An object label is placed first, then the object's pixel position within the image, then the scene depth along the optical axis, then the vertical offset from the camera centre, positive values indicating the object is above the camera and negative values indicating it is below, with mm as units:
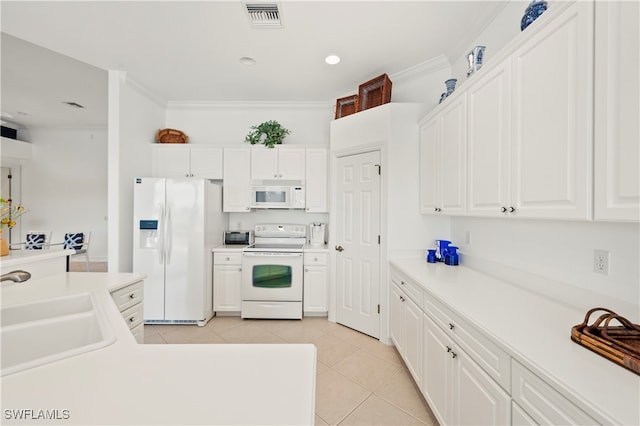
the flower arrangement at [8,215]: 1727 -39
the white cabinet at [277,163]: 3529 +702
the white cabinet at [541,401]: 746 -627
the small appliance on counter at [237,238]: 3660 -393
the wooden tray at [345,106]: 3203 +1409
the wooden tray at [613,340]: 814 -454
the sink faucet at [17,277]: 1125 -312
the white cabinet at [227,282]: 3287 -940
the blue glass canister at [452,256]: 2291 -401
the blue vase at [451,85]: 2170 +1134
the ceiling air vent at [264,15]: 1981 +1659
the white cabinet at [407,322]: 1854 -936
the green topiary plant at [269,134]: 3504 +1120
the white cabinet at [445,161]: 1855 +454
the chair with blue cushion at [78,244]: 4512 -616
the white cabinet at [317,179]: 3516 +474
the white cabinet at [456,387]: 1068 -892
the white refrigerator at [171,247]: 3039 -443
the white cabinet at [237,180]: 3568 +459
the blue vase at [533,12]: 1311 +1097
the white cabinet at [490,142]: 1427 +451
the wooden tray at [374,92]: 2762 +1418
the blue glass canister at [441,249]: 2407 -356
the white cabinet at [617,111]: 844 +373
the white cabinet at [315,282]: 3248 -920
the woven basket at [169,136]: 3615 +1102
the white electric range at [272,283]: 3182 -924
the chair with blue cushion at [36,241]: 4277 -544
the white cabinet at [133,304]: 1679 -671
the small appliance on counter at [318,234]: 3588 -316
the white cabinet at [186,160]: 3574 +740
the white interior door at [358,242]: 2754 -353
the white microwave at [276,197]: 3504 +212
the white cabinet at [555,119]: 994 +435
